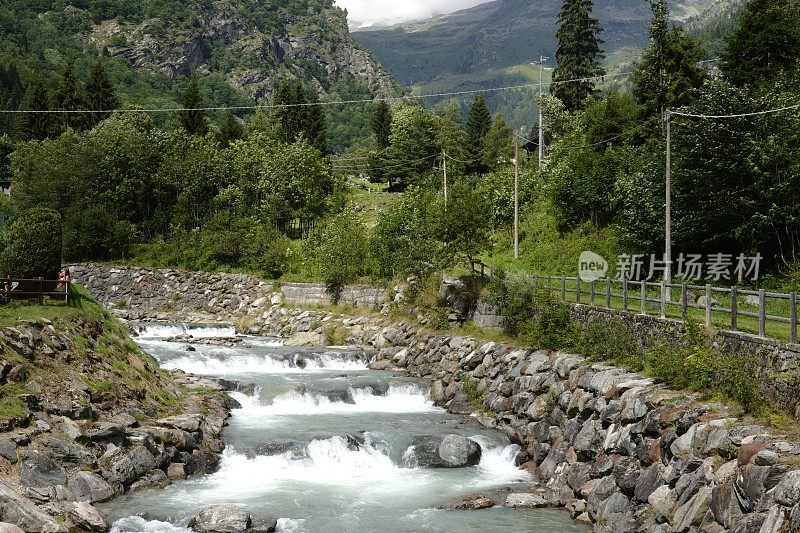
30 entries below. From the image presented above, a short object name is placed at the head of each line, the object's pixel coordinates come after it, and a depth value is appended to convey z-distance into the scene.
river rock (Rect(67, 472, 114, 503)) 18.87
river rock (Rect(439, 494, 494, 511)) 19.99
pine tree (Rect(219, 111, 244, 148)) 84.43
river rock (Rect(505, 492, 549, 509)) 20.34
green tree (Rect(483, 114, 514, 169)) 88.75
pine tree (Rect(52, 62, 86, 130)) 84.06
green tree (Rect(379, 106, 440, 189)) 90.19
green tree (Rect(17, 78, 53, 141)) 82.88
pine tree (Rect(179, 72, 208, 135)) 86.44
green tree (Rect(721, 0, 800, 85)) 45.19
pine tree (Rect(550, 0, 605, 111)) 72.56
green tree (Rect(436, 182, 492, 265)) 40.75
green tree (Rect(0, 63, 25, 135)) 114.75
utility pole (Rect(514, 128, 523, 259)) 50.12
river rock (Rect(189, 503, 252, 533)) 17.61
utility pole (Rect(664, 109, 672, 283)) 29.32
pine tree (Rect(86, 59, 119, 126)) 87.62
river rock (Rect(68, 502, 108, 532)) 17.09
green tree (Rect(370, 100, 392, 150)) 101.56
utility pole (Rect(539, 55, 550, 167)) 69.94
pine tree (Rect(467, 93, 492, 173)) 92.69
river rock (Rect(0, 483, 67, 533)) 15.70
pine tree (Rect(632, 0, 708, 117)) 47.25
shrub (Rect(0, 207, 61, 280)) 28.19
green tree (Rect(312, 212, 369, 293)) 51.59
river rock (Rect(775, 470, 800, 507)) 13.64
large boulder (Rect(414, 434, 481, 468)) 24.33
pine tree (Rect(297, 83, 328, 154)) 90.12
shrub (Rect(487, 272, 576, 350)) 31.00
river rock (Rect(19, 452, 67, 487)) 18.11
